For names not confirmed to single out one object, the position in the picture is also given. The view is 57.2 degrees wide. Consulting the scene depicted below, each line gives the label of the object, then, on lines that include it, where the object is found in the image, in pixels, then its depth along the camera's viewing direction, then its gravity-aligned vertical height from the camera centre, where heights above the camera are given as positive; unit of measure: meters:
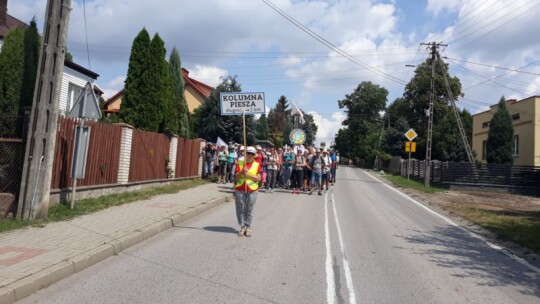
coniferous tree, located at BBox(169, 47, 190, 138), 21.75 +3.32
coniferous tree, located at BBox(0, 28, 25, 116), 10.64 +1.74
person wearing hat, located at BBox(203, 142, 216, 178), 23.52 +0.46
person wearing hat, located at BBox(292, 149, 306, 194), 19.23 +0.12
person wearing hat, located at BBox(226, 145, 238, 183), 20.78 +0.35
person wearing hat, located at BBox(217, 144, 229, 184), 21.34 +0.16
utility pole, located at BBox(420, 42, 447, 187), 27.53 +3.82
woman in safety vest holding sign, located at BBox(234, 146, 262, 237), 9.30 -0.39
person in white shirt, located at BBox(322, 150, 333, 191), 19.34 +0.28
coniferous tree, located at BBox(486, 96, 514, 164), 34.28 +3.37
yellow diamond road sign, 31.64 +2.96
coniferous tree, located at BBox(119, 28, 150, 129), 16.42 +2.72
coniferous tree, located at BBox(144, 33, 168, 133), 16.56 +2.59
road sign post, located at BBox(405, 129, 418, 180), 31.67 +2.64
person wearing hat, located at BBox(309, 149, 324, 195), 18.78 +0.17
